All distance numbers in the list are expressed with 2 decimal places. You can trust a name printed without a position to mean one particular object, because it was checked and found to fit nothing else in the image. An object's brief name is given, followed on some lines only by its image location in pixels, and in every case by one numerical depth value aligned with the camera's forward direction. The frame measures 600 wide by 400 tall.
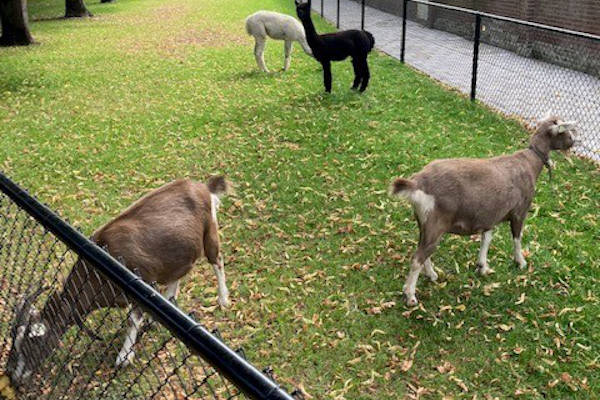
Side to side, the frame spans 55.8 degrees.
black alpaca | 10.25
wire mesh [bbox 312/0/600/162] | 9.48
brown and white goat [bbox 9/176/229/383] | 3.41
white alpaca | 12.45
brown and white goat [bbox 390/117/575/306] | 4.41
